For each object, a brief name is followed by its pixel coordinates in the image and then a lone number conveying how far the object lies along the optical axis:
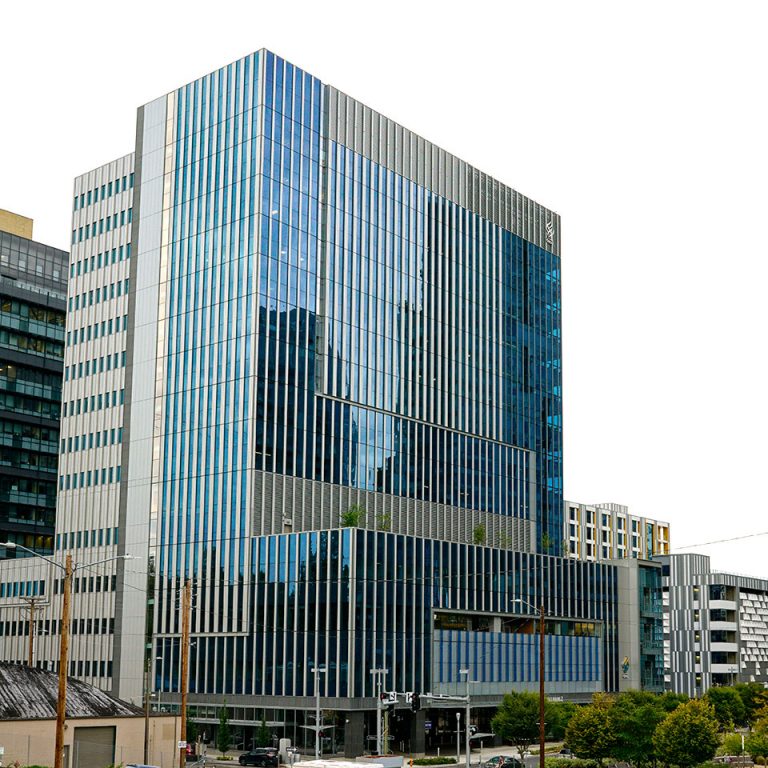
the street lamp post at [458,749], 98.88
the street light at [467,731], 81.81
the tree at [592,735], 84.94
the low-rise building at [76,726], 69.06
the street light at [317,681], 85.68
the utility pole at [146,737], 74.69
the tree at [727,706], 133.38
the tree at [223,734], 100.19
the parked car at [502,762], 91.19
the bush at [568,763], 87.81
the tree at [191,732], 101.85
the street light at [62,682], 46.69
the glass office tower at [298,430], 105.88
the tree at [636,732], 84.44
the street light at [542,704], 68.81
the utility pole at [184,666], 65.44
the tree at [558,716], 98.06
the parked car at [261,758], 93.69
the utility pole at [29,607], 125.50
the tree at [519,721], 97.62
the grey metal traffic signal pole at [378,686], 90.94
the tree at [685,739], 79.88
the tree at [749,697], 140.38
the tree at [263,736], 99.38
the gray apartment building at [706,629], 189.12
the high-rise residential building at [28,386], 158.62
